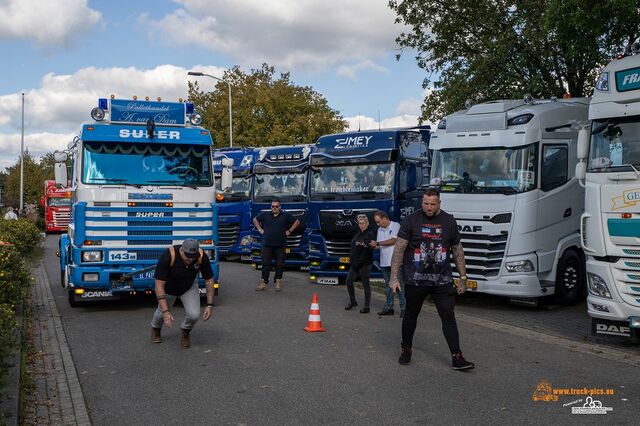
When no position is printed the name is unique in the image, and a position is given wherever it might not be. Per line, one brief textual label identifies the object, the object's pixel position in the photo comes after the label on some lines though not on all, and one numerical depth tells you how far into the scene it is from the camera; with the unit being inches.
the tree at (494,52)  620.4
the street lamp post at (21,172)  1928.9
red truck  1523.1
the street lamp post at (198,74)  1236.8
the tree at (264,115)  1684.3
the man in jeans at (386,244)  438.3
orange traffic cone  384.2
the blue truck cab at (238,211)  783.1
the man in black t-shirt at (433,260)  294.0
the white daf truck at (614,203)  327.0
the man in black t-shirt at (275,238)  571.2
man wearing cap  336.2
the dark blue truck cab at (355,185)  567.2
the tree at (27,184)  2315.5
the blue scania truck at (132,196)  438.0
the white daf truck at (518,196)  442.3
